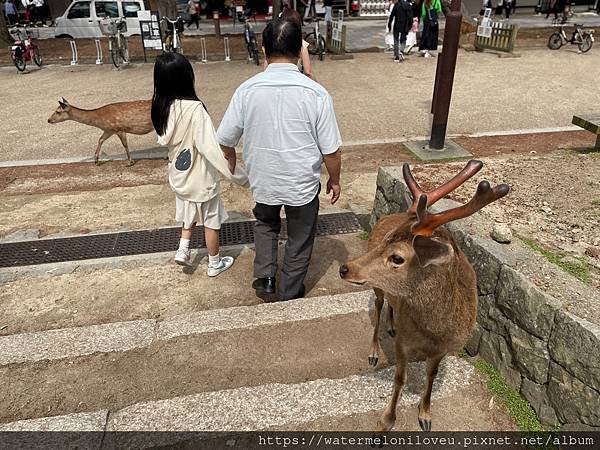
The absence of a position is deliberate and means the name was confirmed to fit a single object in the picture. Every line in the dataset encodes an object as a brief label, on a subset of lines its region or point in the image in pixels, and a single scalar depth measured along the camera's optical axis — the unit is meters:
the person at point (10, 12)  22.92
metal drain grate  4.40
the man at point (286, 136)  2.92
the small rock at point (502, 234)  2.87
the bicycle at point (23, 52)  13.54
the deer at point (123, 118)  6.73
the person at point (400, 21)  13.50
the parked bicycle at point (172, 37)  14.94
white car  18.67
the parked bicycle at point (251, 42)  13.99
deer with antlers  2.01
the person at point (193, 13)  22.05
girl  3.43
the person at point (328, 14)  15.95
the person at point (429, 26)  13.51
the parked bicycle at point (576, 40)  14.53
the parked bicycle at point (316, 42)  14.30
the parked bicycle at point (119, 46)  13.98
